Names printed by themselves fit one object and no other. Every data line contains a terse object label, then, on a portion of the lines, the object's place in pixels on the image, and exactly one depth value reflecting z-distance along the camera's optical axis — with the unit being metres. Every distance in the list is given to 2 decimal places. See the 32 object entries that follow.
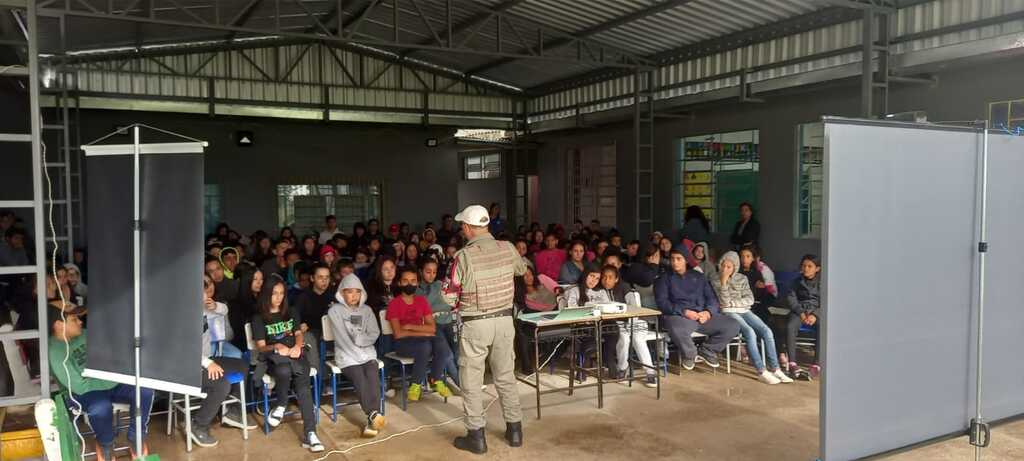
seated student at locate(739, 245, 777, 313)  7.32
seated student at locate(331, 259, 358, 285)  6.52
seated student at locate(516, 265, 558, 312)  6.76
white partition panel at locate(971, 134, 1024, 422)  4.04
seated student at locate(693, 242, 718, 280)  7.74
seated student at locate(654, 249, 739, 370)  6.62
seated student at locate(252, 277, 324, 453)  4.98
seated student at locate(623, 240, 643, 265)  9.33
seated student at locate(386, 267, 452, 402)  5.71
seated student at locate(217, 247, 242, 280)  6.55
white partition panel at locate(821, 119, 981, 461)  3.35
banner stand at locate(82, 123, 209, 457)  3.47
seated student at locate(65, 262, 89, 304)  6.34
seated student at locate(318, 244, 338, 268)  7.66
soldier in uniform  4.57
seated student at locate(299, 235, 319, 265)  8.88
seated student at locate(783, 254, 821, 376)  6.70
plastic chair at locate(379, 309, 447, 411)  5.60
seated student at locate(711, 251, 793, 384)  6.53
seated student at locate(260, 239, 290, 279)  7.29
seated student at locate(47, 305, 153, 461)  4.22
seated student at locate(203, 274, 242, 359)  5.05
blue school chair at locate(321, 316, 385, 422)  5.30
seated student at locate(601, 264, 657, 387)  6.37
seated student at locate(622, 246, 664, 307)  7.71
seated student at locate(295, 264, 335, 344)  5.83
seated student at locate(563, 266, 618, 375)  6.45
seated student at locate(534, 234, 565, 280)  8.24
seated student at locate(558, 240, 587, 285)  7.56
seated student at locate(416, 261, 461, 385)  6.03
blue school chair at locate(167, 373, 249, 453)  4.73
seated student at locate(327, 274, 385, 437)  5.12
